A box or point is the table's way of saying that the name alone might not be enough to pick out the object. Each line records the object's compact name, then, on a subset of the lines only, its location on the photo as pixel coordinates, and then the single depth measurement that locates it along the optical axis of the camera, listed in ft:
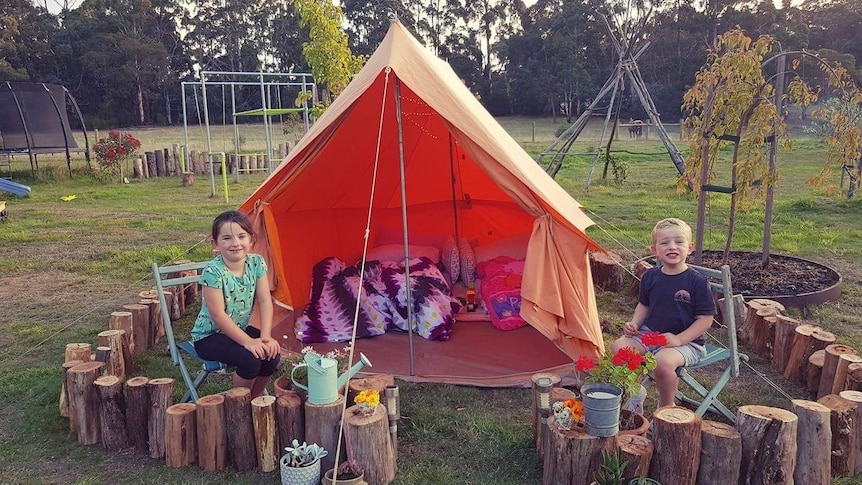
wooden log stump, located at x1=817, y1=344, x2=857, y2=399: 10.02
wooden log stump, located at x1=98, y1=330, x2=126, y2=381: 10.90
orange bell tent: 11.32
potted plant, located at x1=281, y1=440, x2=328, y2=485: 7.98
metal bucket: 7.60
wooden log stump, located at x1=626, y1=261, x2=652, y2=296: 16.34
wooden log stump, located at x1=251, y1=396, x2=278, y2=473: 8.54
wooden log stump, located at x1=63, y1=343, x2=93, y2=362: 10.46
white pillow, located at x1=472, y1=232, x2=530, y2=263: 17.65
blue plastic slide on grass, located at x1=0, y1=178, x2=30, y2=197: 33.47
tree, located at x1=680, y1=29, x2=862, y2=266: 14.37
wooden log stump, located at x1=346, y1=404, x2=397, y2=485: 8.14
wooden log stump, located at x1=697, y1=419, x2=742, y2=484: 7.63
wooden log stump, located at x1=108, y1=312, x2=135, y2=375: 11.94
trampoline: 42.70
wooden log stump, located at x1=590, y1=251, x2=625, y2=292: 16.97
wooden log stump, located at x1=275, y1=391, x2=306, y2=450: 8.55
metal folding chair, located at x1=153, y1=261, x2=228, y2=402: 9.70
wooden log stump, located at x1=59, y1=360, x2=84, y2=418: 10.13
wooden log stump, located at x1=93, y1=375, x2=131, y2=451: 9.24
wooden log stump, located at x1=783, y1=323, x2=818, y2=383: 11.14
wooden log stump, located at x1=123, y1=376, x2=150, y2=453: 9.14
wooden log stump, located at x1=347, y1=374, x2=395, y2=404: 9.02
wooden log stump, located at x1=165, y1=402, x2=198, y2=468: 8.75
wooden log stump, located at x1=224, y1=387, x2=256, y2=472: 8.64
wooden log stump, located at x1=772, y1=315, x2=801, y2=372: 11.75
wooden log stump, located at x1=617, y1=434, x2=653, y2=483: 7.59
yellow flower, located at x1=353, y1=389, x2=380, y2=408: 8.34
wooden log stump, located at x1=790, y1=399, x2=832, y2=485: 7.80
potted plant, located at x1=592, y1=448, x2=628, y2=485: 7.45
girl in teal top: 9.44
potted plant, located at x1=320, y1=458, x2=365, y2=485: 7.83
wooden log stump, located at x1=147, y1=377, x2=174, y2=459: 9.04
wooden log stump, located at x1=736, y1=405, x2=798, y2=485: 7.59
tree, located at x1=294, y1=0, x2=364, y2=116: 22.91
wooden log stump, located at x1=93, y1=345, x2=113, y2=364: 10.67
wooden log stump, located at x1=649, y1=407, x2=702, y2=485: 7.57
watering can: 8.34
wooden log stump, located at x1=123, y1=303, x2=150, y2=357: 12.67
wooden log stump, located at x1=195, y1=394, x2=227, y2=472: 8.66
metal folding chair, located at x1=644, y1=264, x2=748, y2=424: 9.20
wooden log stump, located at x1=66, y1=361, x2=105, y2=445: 9.37
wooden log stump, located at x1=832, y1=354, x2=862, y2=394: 9.61
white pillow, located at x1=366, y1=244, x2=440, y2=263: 16.88
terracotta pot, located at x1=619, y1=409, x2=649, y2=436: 8.12
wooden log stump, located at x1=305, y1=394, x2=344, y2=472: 8.34
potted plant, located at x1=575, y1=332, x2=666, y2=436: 7.64
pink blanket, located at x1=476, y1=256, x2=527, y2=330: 14.44
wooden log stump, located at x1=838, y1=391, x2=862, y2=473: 8.40
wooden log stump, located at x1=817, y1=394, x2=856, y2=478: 8.34
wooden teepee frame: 30.40
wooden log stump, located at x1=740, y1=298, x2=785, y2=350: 12.43
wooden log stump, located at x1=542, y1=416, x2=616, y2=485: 7.73
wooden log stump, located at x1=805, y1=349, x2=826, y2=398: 10.58
